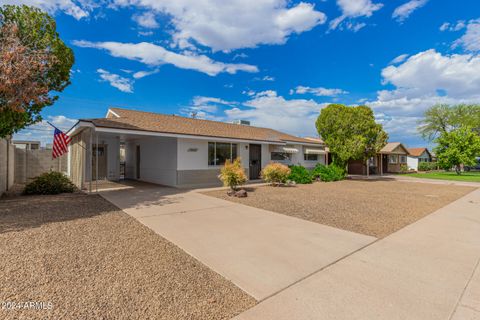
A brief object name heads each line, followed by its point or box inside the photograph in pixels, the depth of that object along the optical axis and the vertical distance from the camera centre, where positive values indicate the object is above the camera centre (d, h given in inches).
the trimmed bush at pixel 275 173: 570.3 -25.1
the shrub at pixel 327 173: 743.1 -33.2
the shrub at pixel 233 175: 446.3 -23.4
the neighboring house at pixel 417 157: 1589.6 +45.3
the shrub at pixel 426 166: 1560.0 -22.0
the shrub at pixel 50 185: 401.5 -38.9
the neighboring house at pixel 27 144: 853.8 +72.4
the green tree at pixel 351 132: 750.5 +105.1
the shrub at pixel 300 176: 665.6 -38.1
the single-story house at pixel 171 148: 474.0 +39.6
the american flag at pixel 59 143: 430.6 +38.0
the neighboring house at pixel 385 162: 1130.7 +4.2
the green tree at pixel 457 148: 1010.8 +66.8
